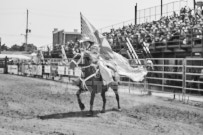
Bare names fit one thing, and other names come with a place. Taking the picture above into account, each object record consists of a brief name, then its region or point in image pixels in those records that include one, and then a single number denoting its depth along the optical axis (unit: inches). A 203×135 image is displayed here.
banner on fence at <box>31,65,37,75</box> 1305.4
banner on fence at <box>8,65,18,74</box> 1547.7
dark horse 423.7
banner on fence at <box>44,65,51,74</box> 1179.3
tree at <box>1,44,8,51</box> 5585.6
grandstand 782.5
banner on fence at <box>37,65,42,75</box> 1254.9
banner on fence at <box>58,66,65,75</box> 1054.4
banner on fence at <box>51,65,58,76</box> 1128.6
